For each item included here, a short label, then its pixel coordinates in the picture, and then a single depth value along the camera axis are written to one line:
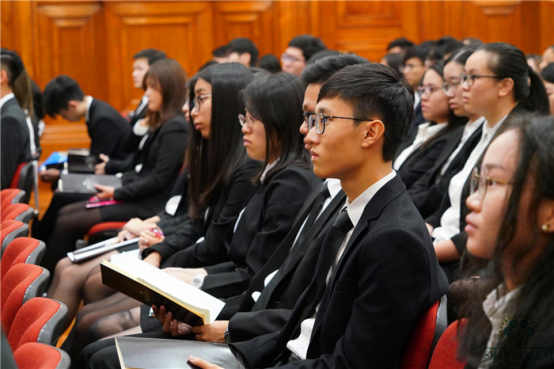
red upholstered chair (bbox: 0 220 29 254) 2.77
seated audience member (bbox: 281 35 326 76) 6.15
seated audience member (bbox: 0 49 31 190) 4.75
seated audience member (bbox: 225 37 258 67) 6.42
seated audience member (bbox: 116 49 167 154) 5.58
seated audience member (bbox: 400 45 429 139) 5.69
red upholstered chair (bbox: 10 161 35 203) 4.36
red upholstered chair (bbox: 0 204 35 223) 3.15
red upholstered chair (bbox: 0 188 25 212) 3.58
